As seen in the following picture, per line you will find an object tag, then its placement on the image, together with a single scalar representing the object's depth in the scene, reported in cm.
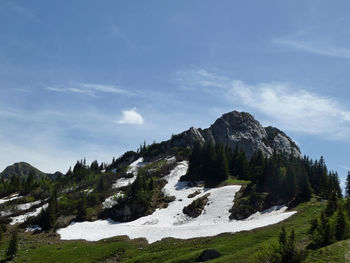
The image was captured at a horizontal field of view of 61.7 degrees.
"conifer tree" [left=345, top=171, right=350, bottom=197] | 10250
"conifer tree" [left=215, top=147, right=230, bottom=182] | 10831
